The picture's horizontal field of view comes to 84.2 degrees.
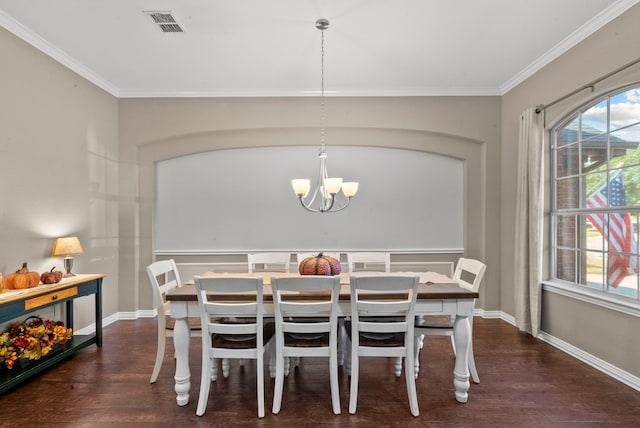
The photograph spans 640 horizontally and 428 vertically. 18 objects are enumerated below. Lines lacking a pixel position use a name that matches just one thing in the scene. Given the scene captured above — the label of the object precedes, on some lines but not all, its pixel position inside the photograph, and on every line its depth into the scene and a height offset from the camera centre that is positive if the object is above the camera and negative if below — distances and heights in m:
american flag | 2.86 -0.14
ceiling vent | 2.87 +1.64
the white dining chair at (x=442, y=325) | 2.65 -0.83
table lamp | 3.37 -0.31
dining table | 2.42 -0.67
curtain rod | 2.70 +1.14
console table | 2.61 -0.73
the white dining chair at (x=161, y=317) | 2.62 -0.78
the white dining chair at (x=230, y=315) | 2.24 -0.65
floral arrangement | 2.70 -1.00
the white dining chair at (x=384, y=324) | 2.24 -0.70
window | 2.86 +0.18
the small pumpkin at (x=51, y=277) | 3.06 -0.53
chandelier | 2.84 +0.25
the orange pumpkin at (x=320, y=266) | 2.71 -0.39
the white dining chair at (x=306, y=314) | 2.22 -0.68
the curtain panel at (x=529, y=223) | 3.69 -0.07
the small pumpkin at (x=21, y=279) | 2.85 -0.51
